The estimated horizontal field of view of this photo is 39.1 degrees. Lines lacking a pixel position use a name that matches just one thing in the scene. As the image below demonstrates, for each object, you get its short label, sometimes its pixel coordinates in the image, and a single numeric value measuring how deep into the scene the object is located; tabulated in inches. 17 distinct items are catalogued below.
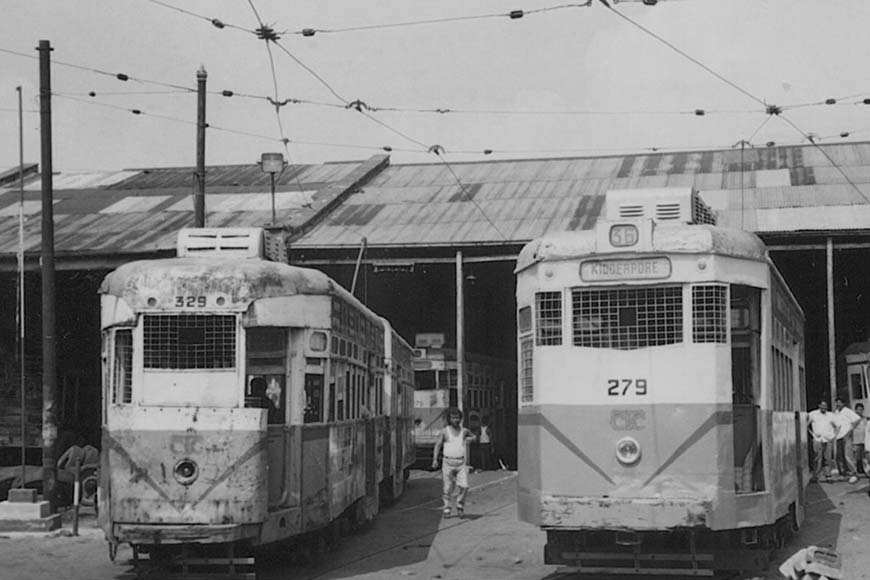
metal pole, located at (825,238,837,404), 959.6
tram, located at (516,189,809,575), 400.8
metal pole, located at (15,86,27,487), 680.4
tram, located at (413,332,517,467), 1104.2
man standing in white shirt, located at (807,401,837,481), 852.6
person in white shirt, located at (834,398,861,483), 852.6
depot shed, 1061.1
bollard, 606.9
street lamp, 930.1
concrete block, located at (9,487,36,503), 632.4
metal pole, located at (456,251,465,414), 1048.2
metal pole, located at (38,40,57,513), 659.4
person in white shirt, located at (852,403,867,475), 835.4
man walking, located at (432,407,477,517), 652.7
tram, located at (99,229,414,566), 425.4
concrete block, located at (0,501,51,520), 623.8
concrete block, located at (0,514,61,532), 620.7
